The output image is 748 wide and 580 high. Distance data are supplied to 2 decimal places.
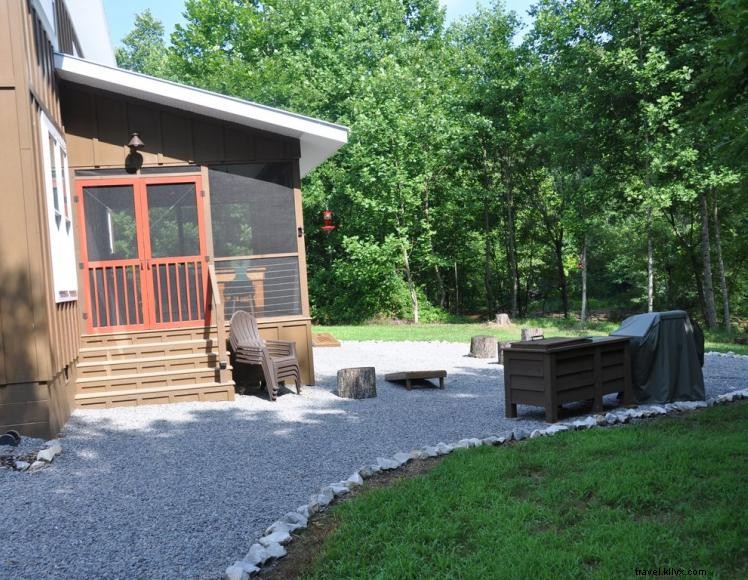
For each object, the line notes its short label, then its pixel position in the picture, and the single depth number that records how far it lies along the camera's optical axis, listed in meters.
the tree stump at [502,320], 17.66
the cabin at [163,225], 7.88
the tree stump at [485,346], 11.67
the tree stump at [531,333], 11.87
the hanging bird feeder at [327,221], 17.11
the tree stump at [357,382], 8.13
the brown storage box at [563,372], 6.40
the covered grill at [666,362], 6.86
